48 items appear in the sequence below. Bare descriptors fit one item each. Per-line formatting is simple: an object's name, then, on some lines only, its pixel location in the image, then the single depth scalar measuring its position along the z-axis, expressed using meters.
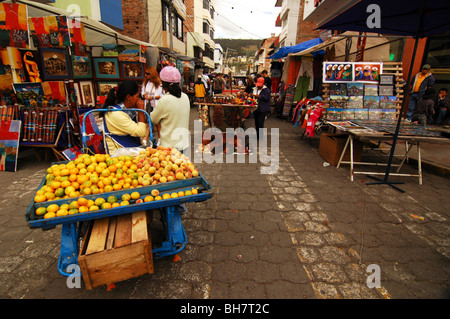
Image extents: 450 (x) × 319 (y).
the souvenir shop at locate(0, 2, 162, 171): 5.13
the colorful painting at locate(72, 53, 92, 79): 7.01
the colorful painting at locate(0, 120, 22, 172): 5.18
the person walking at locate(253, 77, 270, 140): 7.45
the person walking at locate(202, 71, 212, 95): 15.03
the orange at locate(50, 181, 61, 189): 2.28
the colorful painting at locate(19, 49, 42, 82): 5.74
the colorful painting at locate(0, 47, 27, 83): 5.32
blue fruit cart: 1.97
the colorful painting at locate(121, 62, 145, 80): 8.05
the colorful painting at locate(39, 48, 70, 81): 5.99
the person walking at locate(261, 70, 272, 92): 13.12
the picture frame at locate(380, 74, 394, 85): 6.65
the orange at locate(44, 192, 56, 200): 2.19
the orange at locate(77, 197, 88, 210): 2.09
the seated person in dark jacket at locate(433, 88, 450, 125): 9.38
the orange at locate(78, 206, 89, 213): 2.04
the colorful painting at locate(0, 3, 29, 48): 4.80
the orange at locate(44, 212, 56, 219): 1.94
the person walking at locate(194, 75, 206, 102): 12.13
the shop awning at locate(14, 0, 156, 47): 5.88
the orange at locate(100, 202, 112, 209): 2.11
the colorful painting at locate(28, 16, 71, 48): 5.38
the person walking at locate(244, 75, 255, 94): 10.71
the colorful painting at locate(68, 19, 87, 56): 6.00
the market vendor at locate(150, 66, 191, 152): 3.40
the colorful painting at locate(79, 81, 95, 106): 7.30
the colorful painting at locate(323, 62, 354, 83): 6.58
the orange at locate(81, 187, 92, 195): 2.24
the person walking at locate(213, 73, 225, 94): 17.25
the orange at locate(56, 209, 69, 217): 1.99
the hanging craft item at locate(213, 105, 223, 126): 6.80
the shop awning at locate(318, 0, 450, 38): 4.25
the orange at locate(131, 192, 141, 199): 2.27
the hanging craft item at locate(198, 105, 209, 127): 6.87
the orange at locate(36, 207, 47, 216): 1.99
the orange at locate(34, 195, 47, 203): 2.10
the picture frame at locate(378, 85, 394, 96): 6.65
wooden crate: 1.90
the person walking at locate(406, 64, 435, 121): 8.06
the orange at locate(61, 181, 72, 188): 2.33
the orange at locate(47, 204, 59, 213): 2.02
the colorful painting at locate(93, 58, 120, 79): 7.85
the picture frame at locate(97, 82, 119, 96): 8.09
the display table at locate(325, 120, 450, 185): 4.49
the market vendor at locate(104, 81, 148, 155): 3.14
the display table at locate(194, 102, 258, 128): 6.82
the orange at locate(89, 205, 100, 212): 2.08
